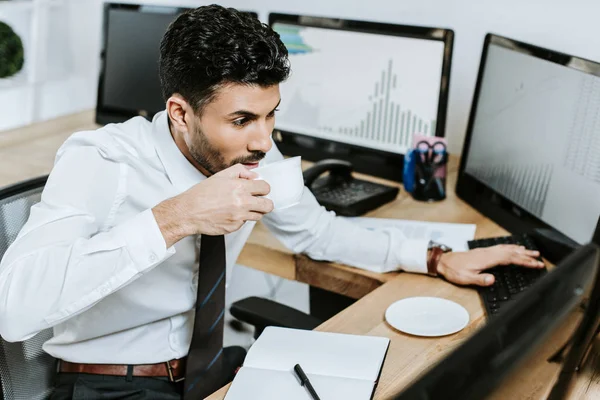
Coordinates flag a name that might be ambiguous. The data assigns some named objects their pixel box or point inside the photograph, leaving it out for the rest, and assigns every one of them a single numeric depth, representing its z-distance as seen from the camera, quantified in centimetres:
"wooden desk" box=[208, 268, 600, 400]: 59
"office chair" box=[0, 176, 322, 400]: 124
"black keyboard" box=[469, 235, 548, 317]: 139
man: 113
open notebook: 106
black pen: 104
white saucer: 129
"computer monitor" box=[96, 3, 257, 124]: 239
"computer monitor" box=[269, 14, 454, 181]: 198
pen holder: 197
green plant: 273
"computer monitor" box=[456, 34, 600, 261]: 152
